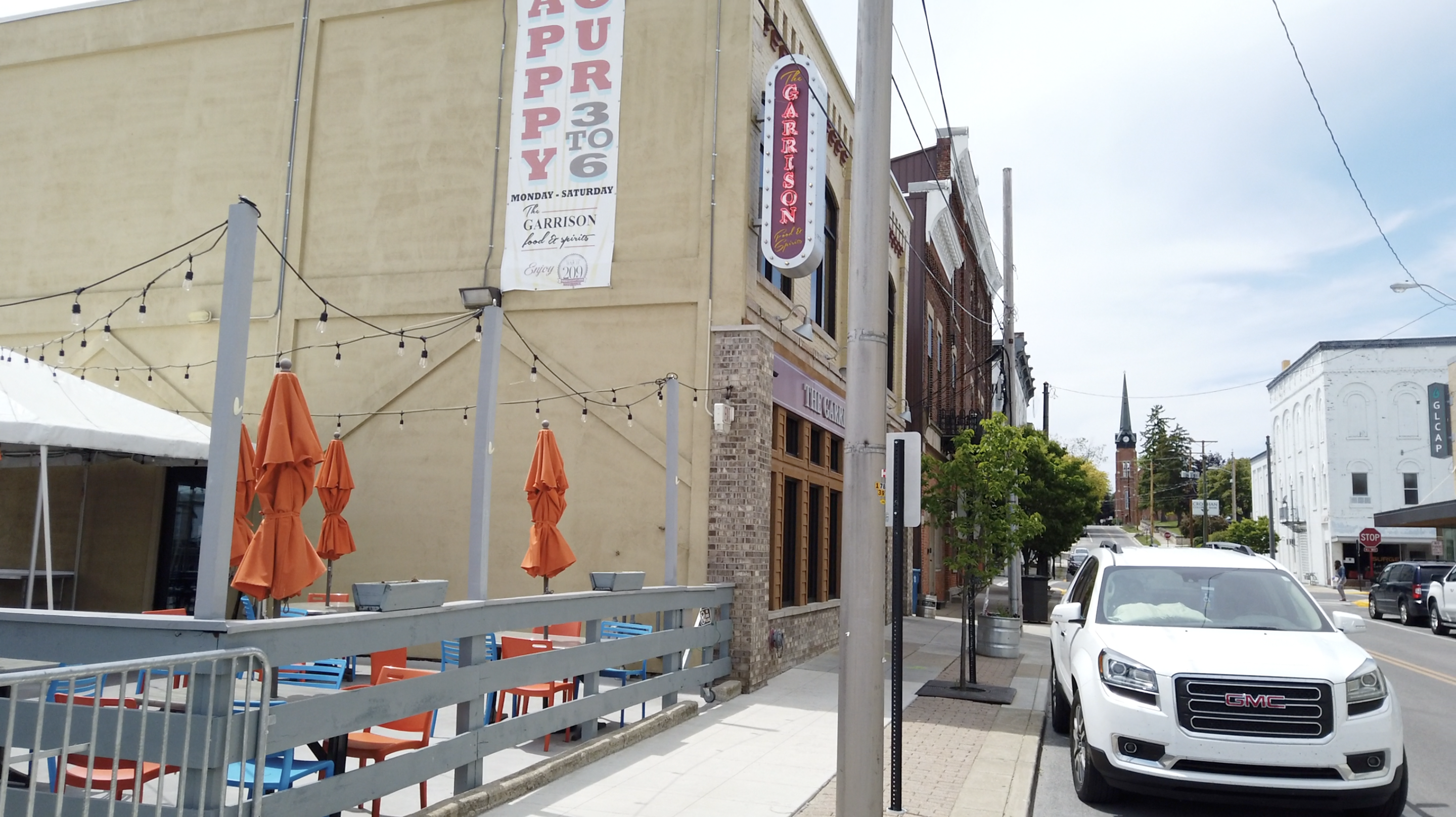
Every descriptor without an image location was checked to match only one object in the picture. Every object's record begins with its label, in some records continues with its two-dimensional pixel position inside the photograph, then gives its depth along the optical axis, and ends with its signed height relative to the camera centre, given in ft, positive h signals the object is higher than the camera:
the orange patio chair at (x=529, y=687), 26.37 -4.32
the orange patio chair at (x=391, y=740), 19.29 -4.31
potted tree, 40.52 +1.37
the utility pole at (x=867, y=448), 18.48 +1.66
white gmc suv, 20.95 -3.65
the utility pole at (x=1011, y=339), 67.26 +13.75
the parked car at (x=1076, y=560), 135.48 -3.02
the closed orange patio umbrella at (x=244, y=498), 32.65 +0.67
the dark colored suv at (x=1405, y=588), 86.63 -3.43
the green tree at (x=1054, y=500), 89.76 +3.74
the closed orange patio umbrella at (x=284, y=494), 22.36 +0.57
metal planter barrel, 51.52 -4.98
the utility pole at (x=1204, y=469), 270.87 +21.77
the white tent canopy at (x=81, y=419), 32.91 +3.39
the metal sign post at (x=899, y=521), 21.98 +0.34
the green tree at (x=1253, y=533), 247.91 +3.04
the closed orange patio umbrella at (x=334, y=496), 38.24 +0.91
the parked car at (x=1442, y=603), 77.46 -4.05
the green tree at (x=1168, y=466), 383.24 +29.91
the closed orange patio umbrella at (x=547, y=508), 34.42 +0.63
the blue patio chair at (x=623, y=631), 33.04 -3.40
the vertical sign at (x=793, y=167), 40.42 +14.87
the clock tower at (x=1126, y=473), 501.97 +34.97
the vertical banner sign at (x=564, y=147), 42.91 +16.35
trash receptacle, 81.46 -4.72
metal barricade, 13.91 -3.25
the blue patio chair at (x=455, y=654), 27.81 -3.66
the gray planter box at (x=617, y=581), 29.40 -1.56
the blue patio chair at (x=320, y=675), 22.58 -3.51
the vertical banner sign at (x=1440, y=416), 153.69 +20.76
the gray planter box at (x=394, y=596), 18.92 -1.41
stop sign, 124.16 +1.27
